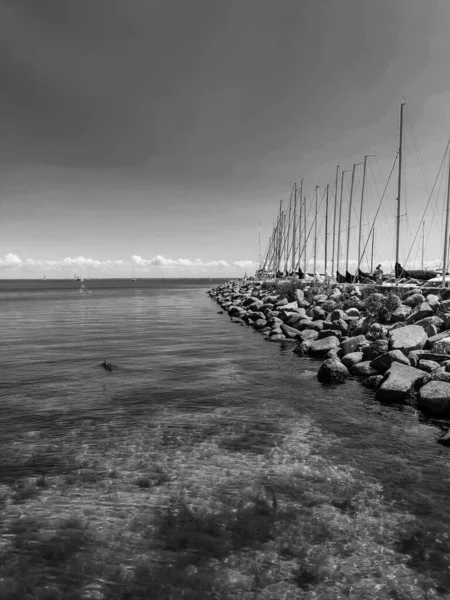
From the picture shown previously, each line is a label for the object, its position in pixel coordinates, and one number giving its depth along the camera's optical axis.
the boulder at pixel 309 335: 24.26
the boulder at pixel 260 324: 32.81
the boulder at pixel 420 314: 22.00
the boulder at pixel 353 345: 18.70
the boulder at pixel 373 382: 14.79
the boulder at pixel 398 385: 13.23
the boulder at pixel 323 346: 20.88
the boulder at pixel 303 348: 21.94
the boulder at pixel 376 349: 17.33
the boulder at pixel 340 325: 23.38
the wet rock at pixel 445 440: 9.88
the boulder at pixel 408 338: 17.01
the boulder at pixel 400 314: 23.70
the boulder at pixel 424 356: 15.28
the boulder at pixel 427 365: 14.56
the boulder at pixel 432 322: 19.91
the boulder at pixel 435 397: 11.75
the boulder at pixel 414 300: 26.11
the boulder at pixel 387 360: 15.23
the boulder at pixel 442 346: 15.80
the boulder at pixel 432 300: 23.73
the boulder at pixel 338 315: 25.41
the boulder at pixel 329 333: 22.36
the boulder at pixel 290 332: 27.52
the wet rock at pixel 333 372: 15.97
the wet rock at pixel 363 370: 16.58
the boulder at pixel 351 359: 17.30
